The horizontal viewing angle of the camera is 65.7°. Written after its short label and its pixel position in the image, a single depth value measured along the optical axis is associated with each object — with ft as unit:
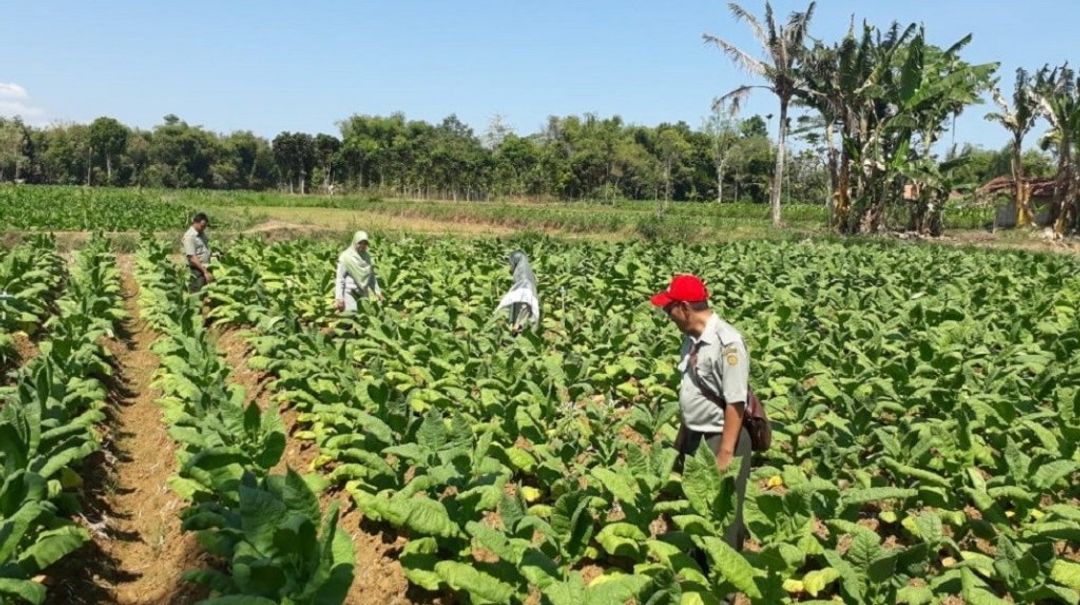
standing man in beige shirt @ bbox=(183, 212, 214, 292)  38.47
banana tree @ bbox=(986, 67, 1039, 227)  110.22
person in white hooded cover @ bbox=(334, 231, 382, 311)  32.37
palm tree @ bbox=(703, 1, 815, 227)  100.07
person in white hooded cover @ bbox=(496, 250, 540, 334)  30.73
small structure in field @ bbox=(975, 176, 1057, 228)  130.00
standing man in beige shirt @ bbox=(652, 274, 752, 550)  14.42
